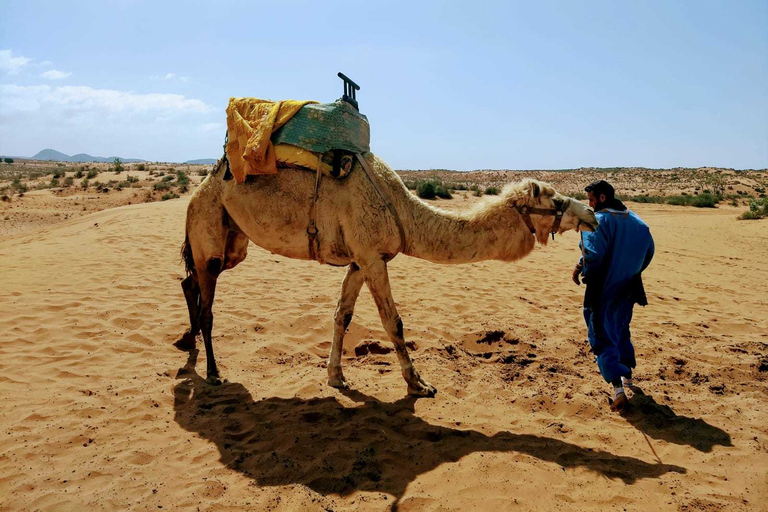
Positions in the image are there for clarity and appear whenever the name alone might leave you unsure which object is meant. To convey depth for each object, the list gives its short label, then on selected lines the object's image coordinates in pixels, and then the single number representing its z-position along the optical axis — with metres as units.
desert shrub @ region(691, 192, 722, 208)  28.73
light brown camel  4.27
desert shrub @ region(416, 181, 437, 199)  25.28
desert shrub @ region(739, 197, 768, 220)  20.19
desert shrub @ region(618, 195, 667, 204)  32.12
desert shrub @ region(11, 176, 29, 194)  25.98
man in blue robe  4.39
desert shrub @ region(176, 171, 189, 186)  27.84
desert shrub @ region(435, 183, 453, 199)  25.52
